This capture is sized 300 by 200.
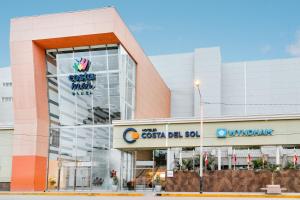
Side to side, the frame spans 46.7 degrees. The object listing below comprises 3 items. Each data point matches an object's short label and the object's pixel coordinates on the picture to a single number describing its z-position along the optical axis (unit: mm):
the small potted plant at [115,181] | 32700
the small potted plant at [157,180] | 33216
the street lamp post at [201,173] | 27725
